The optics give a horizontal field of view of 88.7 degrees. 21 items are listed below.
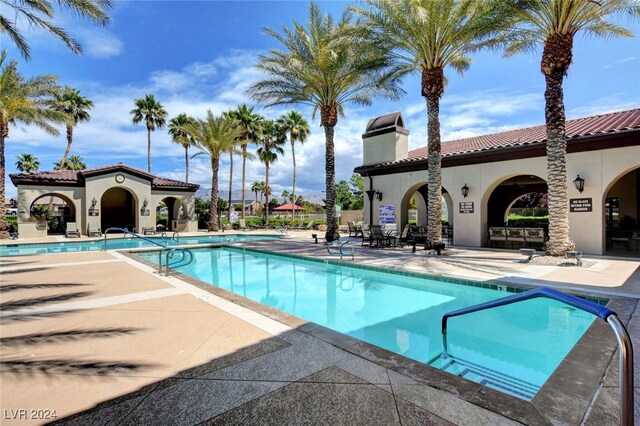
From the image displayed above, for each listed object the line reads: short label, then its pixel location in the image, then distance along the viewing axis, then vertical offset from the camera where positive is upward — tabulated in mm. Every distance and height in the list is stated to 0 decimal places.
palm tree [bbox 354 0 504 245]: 12055 +7071
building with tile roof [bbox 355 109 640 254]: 12492 +2089
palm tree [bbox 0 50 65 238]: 20781 +7823
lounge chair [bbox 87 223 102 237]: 24297 -828
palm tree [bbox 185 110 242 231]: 28750 +7077
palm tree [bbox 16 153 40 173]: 47688 +8418
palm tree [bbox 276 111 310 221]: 37469 +10614
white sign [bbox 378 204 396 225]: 19047 +217
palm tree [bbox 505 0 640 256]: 10531 +5357
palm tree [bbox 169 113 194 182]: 40750 +11041
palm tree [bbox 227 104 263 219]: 34688 +10247
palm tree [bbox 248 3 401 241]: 15048 +7327
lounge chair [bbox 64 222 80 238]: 22547 -817
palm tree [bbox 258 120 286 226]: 37688 +8793
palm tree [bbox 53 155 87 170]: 48131 +8467
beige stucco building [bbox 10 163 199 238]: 23016 +1804
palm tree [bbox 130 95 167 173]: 40375 +13207
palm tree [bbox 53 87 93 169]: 34000 +11862
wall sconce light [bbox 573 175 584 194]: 12716 +1313
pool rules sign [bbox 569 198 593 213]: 12727 +472
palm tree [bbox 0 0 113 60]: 10664 +6859
